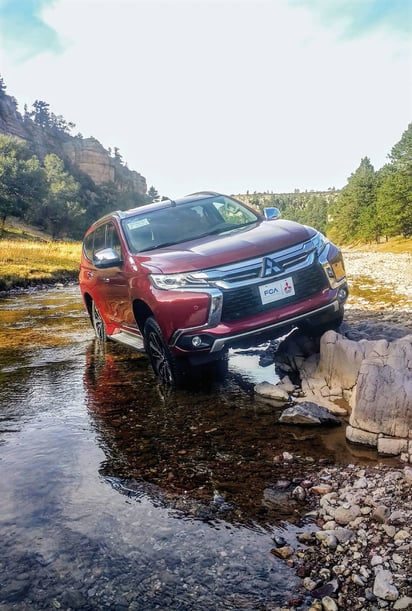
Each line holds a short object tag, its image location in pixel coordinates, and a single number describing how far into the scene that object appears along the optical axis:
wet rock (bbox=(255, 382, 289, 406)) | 5.29
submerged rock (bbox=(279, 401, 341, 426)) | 4.52
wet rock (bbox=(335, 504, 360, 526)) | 2.93
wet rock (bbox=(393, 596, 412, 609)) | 2.16
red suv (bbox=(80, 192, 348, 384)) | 5.00
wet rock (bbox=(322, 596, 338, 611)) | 2.19
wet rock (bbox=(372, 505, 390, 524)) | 2.90
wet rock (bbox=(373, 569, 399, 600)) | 2.24
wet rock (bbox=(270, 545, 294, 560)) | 2.63
